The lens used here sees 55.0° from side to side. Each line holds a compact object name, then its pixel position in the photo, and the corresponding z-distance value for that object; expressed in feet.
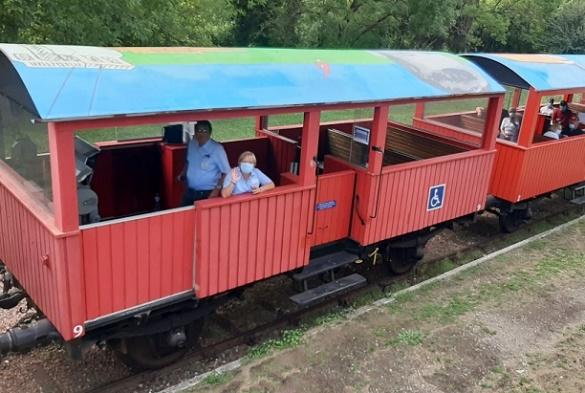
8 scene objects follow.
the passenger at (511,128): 33.22
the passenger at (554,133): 35.57
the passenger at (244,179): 19.86
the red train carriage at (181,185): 15.76
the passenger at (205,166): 20.85
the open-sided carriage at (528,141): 31.30
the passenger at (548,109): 39.27
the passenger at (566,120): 37.81
